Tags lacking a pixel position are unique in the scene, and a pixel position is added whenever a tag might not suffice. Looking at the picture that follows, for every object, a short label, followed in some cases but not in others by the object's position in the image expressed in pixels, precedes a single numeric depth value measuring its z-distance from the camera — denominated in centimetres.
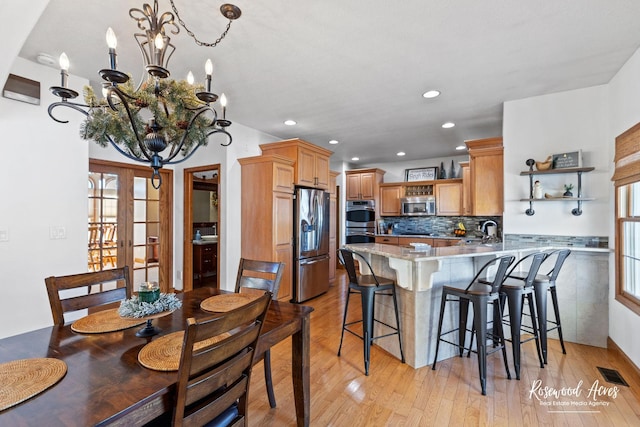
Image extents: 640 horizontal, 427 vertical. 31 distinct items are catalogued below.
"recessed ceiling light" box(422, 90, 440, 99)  320
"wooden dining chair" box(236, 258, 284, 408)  217
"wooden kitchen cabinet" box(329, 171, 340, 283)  541
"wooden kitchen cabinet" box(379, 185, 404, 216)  689
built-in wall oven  703
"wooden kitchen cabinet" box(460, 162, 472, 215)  585
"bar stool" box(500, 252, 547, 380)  239
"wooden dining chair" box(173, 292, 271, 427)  97
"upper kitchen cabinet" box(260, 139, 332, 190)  436
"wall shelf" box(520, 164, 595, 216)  301
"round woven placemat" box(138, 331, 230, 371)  112
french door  386
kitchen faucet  560
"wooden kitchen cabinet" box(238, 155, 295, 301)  404
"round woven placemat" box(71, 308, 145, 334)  145
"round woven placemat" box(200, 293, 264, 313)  180
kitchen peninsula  258
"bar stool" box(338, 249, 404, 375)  254
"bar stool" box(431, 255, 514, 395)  222
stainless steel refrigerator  438
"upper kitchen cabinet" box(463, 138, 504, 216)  371
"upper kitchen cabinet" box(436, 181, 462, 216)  619
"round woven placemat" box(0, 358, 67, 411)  93
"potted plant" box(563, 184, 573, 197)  310
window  242
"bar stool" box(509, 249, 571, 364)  263
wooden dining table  87
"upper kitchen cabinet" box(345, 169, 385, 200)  704
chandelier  163
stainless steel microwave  642
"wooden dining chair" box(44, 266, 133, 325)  165
